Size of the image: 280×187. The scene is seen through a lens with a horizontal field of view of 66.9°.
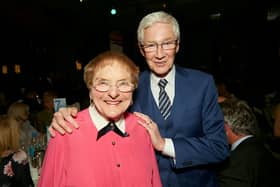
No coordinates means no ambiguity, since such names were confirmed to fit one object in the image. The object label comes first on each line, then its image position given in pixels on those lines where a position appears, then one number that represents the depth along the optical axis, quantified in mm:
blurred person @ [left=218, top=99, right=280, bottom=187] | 1371
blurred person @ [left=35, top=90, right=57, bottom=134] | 3147
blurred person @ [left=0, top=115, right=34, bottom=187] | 1657
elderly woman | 827
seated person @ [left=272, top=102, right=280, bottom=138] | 2124
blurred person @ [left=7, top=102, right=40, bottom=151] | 2649
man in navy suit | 992
